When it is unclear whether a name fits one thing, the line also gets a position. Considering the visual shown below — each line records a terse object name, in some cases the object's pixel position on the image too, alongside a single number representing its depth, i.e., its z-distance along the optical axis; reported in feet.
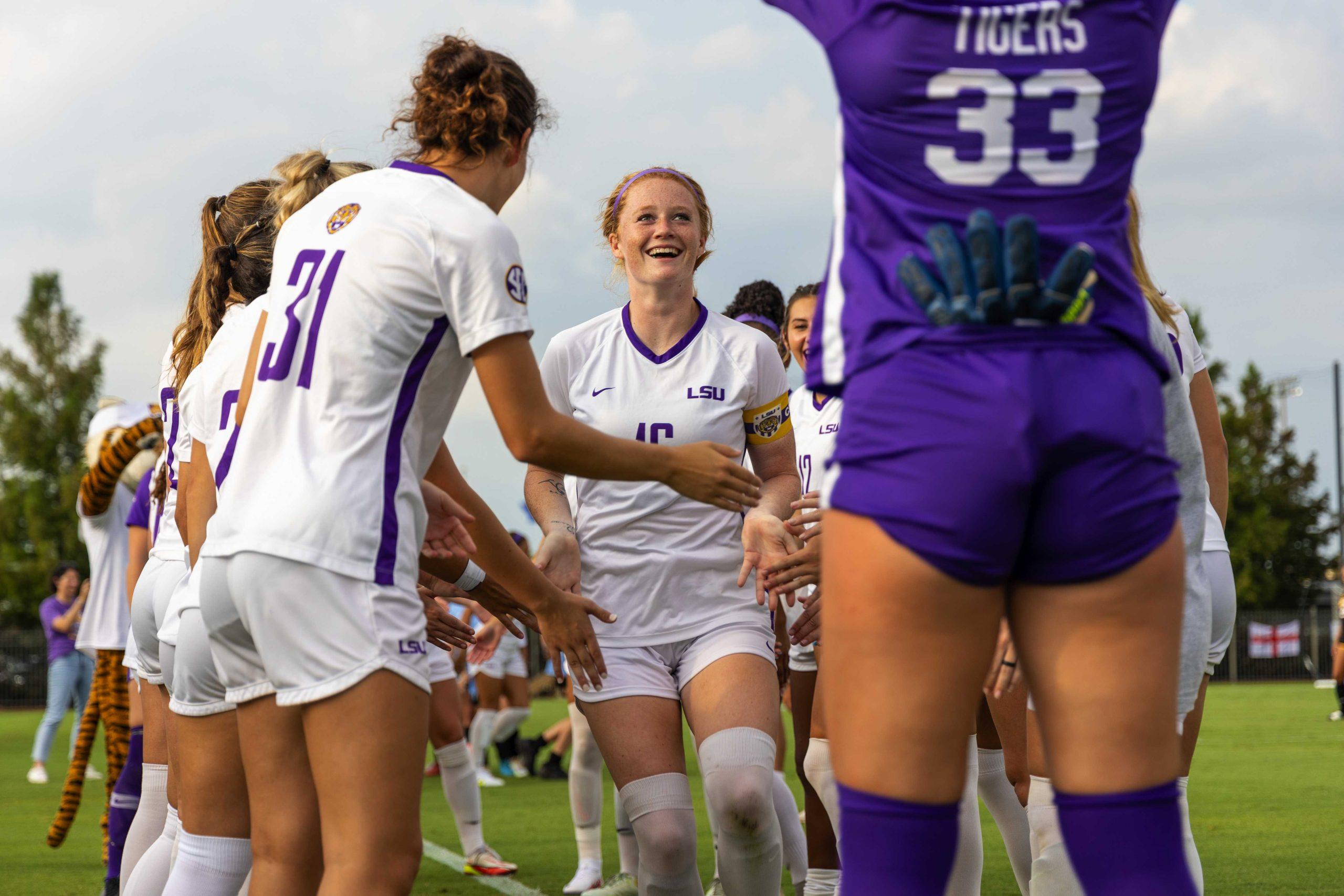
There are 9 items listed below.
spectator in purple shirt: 49.16
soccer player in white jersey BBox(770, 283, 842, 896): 14.69
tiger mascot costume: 23.99
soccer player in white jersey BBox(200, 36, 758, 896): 8.84
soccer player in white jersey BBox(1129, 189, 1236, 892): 13.20
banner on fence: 135.54
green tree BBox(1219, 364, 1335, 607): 181.16
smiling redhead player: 14.12
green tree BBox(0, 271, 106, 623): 174.91
